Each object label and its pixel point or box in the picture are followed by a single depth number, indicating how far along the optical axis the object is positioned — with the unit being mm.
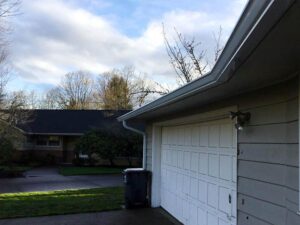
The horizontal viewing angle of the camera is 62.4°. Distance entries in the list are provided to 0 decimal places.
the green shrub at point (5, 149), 15237
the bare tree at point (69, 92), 31087
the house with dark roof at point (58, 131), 19897
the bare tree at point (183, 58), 12549
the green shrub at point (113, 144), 16647
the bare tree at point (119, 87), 24449
